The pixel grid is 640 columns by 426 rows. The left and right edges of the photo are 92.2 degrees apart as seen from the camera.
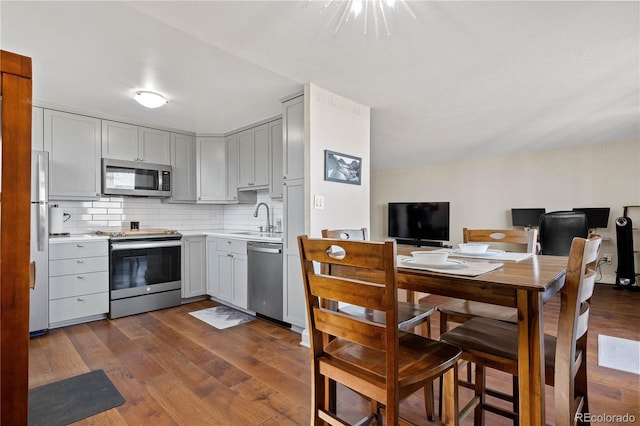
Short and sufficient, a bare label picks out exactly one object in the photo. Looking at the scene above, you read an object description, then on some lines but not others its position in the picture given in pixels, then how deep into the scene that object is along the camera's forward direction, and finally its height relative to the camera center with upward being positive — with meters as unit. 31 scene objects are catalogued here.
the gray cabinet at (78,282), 3.00 -0.66
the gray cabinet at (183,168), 4.16 +0.67
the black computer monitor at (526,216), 5.01 -0.04
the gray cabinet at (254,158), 3.72 +0.74
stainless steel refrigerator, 2.76 -0.20
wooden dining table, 1.01 -0.30
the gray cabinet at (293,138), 2.89 +0.75
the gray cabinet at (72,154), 3.28 +0.70
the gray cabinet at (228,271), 3.49 -0.66
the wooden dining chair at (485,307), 1.58 -0.51
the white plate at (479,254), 1.60 -0.21
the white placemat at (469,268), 1.15 -0.22
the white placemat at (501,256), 1.53 -0.22
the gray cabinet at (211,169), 4.33 +0.67
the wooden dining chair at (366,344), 0.95 -0.50
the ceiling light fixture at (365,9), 1.72 +1.20
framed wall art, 2.88 +0.47
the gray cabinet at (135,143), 3.65 +0.92
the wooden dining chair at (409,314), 1.42 -0.49
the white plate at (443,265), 1.26 -0.21
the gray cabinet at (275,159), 3.47 +0.65
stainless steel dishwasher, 3.07 -0.64
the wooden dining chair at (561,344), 1.05 -0.53
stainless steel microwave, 3.60 +0.47
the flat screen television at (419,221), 5.85 -0.12
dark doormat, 1.71 -1.10
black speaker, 4.29 -0.54
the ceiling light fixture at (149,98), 2.90 +1.13
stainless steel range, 3.33 -0.61
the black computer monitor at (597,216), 4.59 -0.03
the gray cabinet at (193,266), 3.88 -0.64
